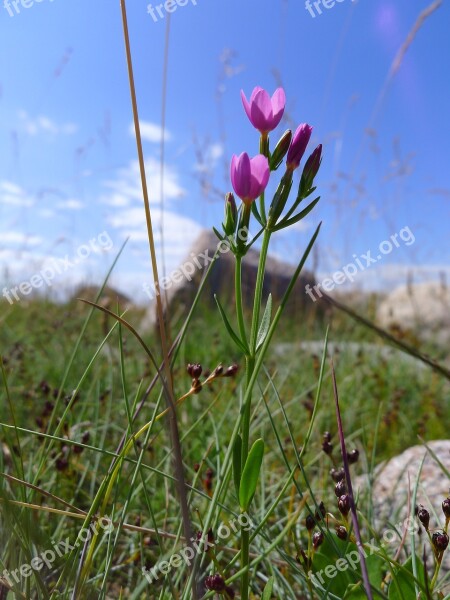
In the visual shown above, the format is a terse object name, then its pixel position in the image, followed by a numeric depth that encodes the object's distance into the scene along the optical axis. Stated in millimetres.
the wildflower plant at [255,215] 116
